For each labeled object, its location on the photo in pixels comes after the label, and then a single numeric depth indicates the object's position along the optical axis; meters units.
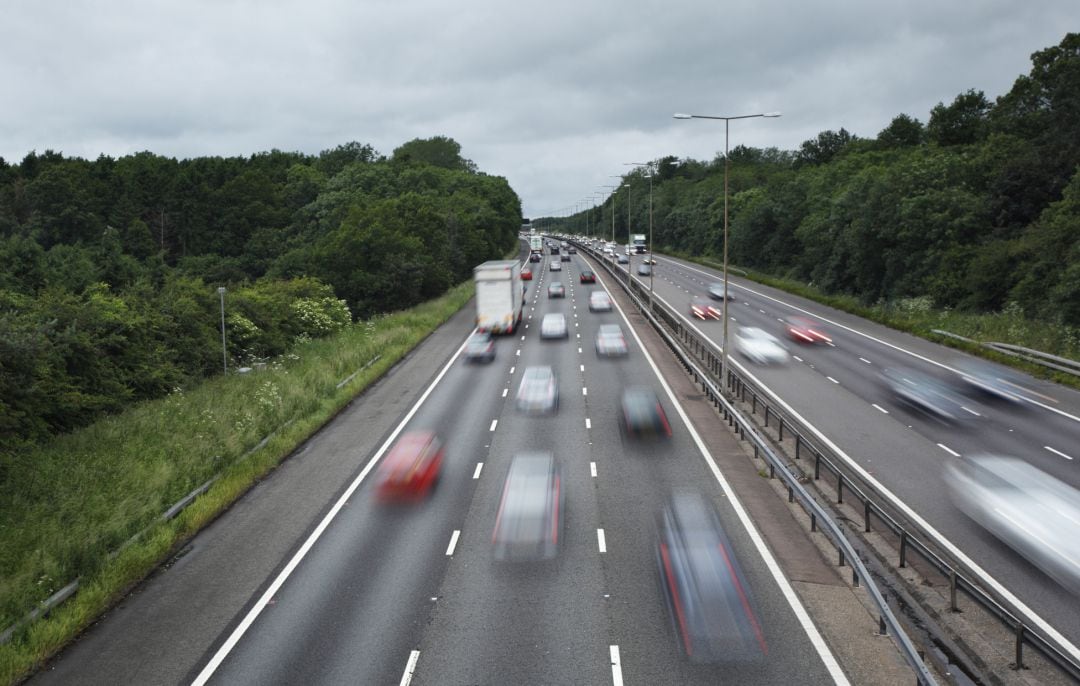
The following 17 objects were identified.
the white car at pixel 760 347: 43.16
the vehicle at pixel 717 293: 72.88
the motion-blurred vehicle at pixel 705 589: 13.44
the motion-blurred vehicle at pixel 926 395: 30.25
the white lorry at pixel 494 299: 52.47
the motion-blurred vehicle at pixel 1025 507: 16.70
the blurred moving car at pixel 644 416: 28.70
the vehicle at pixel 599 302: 66.56
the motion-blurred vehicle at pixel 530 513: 18.28
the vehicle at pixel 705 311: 61.81
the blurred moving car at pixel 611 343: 45.88
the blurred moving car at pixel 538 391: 32.97
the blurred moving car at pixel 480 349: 45.44
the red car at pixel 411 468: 22.89
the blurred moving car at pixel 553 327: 52.40
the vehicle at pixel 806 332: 49.31
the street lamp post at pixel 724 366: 33.16
